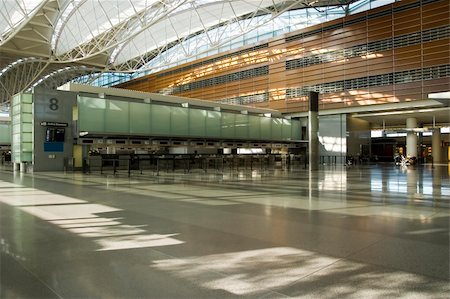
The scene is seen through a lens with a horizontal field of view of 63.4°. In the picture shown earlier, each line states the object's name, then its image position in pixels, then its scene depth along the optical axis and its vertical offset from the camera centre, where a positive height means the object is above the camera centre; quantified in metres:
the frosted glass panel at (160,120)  28.88 +3.17
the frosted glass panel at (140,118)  27.45 +3.14
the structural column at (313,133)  27.08 +1.88
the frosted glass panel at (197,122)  31.51 +3.22
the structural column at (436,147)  46.99 +1.31
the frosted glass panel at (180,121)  30.17 +3.16
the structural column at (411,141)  39.05 +1.75
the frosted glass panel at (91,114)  24.73 +3.14
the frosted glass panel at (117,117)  25.95 +3.11
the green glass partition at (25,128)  25.41 +2.30
